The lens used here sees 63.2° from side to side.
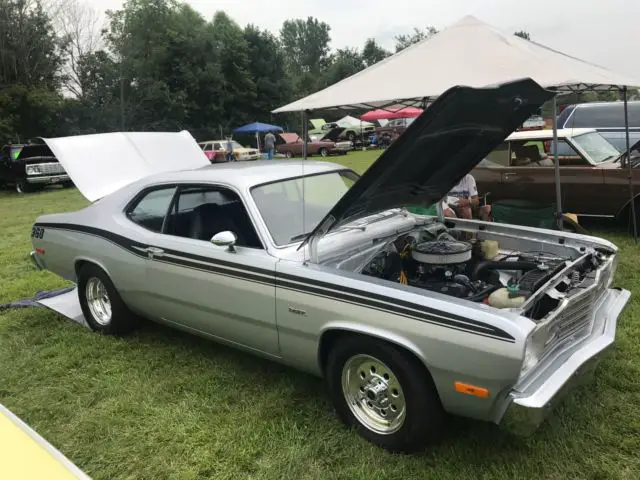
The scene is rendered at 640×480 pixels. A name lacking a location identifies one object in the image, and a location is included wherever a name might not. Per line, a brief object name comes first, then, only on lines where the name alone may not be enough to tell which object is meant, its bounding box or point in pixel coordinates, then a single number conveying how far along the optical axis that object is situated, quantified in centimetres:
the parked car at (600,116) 1127
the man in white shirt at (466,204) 575
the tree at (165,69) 3272
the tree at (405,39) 6802
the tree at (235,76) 3722
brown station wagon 686
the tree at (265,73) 3912
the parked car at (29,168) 1694
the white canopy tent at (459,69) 418
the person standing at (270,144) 2623
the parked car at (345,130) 3281
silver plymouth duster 248
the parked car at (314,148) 2750
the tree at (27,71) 2564
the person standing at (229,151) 2403
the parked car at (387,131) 3082
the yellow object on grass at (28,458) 179
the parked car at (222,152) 2375
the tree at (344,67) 6072
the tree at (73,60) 3178
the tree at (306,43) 8712
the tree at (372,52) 7281
